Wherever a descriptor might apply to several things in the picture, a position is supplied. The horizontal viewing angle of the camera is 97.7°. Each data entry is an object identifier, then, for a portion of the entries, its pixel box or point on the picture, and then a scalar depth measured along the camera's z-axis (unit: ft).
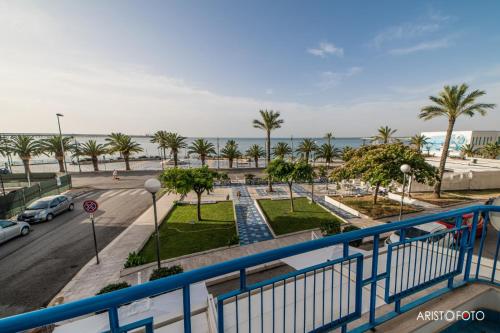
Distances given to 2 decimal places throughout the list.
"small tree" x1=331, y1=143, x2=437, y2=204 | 49.78
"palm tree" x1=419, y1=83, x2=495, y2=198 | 61.26
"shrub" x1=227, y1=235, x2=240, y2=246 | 39.04
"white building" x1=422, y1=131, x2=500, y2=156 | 183.42
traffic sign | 33.06
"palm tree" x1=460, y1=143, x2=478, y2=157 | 163.84
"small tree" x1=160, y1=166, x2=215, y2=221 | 45.70
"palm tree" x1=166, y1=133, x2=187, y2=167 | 127.95
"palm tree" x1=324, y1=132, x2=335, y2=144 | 151.96
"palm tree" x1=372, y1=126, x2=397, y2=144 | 125.35
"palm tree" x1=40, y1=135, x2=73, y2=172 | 110.22
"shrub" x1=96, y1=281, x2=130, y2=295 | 23.76
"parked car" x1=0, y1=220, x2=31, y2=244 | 41.63
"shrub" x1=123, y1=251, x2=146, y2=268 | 33.58
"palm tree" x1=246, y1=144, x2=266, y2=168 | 142.10
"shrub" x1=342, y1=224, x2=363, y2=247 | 37.18
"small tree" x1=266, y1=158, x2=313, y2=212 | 54.44
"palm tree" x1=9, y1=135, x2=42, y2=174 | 100.14
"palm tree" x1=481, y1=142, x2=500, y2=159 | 135.44
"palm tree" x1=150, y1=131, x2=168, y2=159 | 132.98
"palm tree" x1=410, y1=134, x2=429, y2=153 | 154.20
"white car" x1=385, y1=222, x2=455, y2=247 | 30.82
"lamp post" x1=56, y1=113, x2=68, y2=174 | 92.14
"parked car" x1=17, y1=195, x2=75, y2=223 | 51.26
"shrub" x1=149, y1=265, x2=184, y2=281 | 27.48
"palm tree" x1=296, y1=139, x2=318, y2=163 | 137.90
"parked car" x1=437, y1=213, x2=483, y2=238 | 34.58
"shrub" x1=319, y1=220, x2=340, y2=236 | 40.65
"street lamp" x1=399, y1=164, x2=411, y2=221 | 39.91
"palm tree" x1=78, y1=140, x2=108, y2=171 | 123.50
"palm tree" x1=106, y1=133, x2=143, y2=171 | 126.21
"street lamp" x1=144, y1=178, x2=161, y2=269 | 26.17
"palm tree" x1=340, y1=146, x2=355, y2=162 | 86.38
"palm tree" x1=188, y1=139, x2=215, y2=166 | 131.56
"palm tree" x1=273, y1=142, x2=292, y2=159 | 140.67
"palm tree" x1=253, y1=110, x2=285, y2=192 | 95.71
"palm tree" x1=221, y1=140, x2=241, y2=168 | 138.62
